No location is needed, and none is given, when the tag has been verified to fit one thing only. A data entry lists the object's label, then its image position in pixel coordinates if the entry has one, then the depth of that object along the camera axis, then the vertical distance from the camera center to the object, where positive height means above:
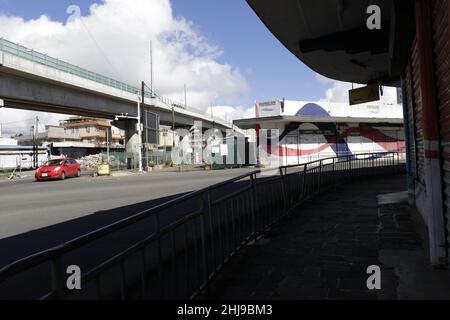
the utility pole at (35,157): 49.91 +1.77
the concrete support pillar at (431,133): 4.48 +0.29
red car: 26.25 +0.02
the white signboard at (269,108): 31.08 +4.44
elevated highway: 25.27 +6.64
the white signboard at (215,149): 34.69 +1.37
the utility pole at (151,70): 54.88 +13.80
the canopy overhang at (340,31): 5.45 +2.31
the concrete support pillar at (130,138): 42.84 +3.63
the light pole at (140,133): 35.62 +3.43
